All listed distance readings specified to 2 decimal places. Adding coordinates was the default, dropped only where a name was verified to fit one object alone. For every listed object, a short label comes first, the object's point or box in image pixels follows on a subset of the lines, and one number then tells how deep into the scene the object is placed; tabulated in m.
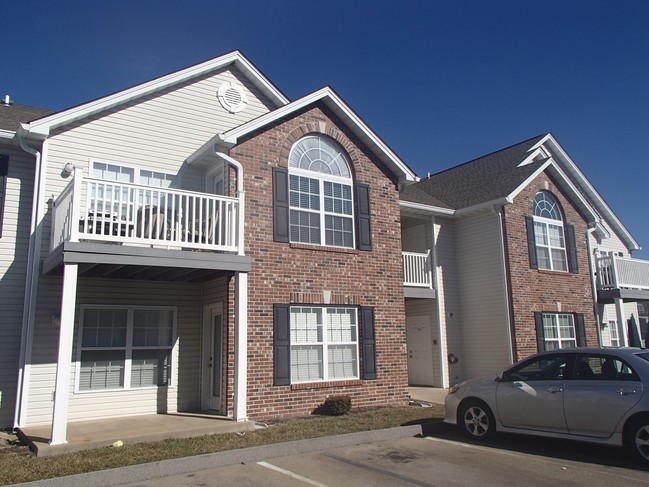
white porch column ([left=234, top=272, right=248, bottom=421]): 10.10
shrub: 11.52
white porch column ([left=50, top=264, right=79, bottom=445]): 8.23
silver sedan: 7.48
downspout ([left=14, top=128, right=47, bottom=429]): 10.17
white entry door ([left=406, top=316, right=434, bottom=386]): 17.55
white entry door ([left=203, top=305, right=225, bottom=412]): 11.70
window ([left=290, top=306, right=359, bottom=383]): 11.95
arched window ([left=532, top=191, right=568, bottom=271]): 17.72
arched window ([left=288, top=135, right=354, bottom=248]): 12.58
